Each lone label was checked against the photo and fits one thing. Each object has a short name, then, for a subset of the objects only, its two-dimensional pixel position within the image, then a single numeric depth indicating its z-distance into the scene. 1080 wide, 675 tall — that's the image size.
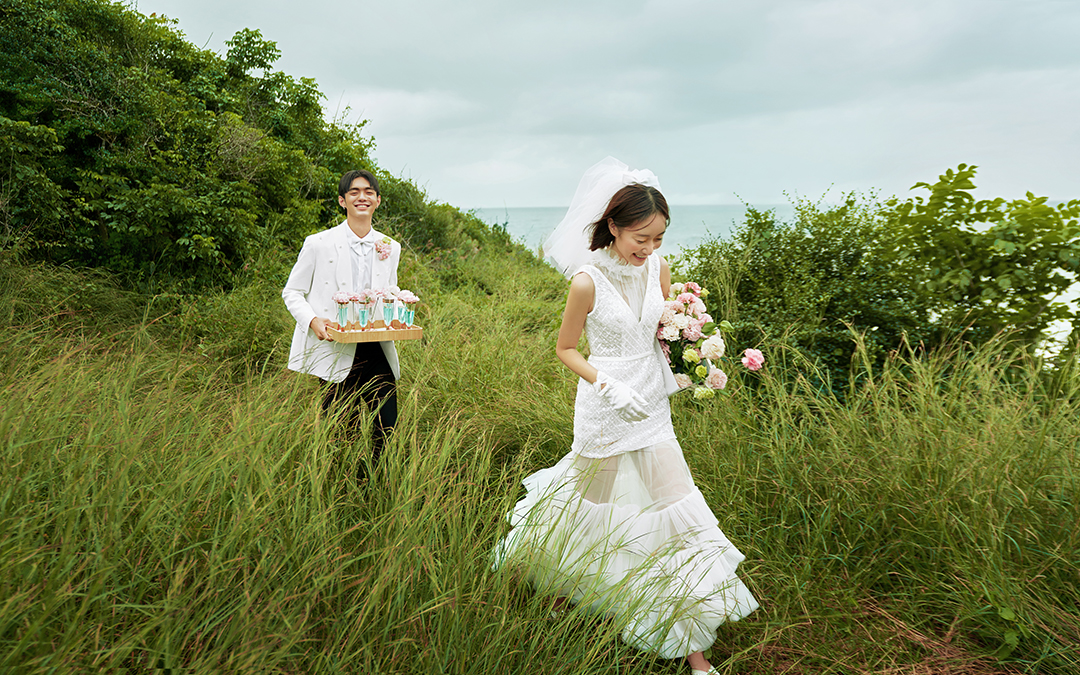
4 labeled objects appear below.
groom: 3.77
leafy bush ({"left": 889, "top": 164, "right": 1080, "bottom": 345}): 4.80
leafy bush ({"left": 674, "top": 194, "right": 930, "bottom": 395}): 4.72
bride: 2.48
